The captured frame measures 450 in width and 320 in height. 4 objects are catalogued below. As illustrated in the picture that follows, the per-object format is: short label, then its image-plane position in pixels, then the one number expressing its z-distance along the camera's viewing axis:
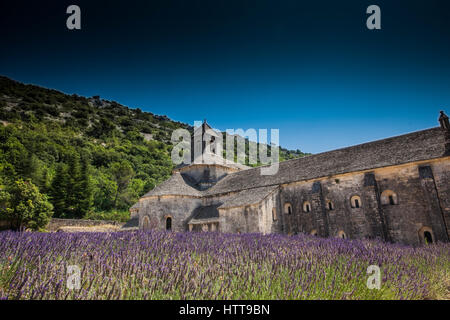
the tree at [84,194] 40.67
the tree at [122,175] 54.62
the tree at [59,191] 39.00
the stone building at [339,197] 16.55
